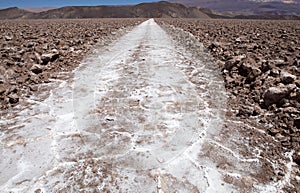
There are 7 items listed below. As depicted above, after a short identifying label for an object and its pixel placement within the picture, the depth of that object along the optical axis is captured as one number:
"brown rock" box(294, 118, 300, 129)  4.52
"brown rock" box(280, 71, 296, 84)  5.60
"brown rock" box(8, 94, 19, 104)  5.71
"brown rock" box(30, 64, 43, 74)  7.58
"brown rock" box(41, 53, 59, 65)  8.70
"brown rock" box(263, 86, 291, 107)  5.30
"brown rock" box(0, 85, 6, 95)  6.02
